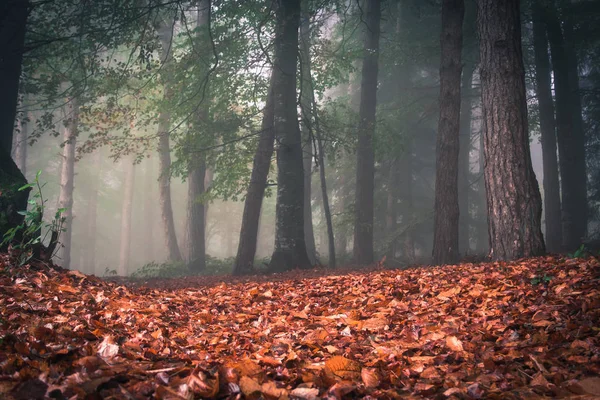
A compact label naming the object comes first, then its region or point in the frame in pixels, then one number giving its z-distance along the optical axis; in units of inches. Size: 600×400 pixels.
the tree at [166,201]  727.1
